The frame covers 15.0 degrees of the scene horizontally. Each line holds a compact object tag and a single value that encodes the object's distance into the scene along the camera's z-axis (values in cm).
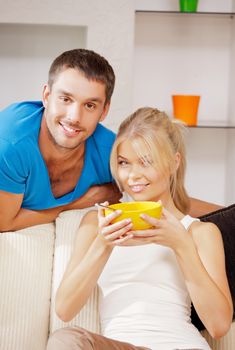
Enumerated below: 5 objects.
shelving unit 331
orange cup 311
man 198
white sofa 190
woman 175
